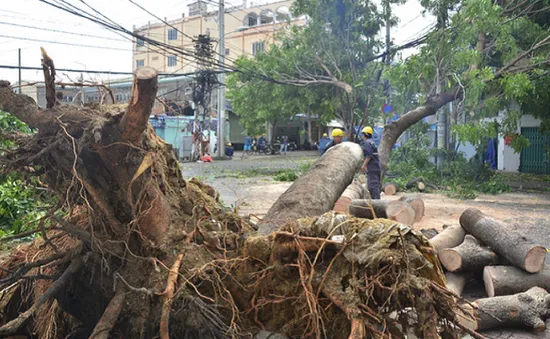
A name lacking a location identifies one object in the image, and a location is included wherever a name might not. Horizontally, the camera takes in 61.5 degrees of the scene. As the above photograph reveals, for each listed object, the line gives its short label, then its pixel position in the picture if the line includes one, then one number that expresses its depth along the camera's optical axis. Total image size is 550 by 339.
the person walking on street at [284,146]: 36.63
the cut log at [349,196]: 8.02
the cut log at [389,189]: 13.48
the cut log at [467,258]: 5.10
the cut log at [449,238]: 5.82
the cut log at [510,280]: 4.84
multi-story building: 44.41
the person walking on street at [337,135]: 9.41
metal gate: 19.69
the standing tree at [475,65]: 12.25
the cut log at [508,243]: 4.92
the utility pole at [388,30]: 17.45
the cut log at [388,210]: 7.32
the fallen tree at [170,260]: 2.68
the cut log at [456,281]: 4.96
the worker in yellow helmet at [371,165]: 9.55
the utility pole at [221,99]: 24.08
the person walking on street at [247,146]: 35.03
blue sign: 16.69
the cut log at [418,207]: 8.45
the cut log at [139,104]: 2.67
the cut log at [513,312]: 4.31
